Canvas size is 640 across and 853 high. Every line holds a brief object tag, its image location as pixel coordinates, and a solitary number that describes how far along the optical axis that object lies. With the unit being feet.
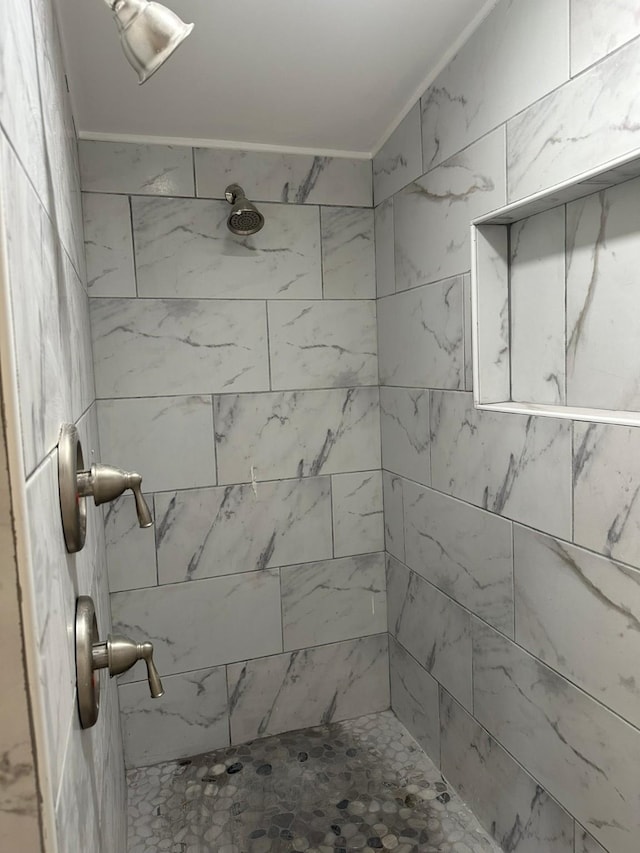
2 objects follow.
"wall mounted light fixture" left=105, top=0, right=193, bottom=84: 2.41
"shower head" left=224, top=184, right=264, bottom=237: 6.10
